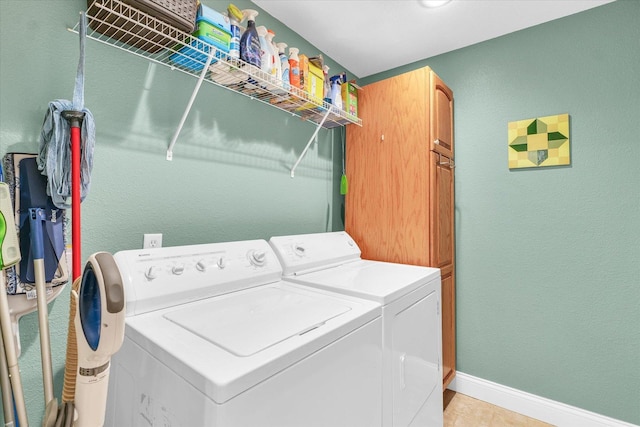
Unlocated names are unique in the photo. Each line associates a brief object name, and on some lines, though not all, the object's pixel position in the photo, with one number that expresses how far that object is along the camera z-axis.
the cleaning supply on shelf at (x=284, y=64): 1.71
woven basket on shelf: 1.08
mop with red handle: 0.95
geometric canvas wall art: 1.97
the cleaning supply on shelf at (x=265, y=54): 1.55
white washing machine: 0.72
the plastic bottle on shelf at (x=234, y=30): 1.39
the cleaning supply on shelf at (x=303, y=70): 1.82
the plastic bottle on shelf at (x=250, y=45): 1.45
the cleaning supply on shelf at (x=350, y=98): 2.22
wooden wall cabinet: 2.01
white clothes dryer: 1.27
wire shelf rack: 1.13
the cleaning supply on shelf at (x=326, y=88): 2.02
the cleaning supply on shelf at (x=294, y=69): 1.76
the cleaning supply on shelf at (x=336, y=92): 2.08
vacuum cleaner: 0.70
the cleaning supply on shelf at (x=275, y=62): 1.60
